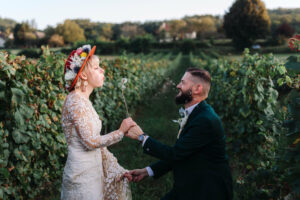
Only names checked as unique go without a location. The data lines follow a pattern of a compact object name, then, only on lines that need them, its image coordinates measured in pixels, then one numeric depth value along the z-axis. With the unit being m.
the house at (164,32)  104.00
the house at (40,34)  83.06
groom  2.31
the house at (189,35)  116.24
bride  2.28
